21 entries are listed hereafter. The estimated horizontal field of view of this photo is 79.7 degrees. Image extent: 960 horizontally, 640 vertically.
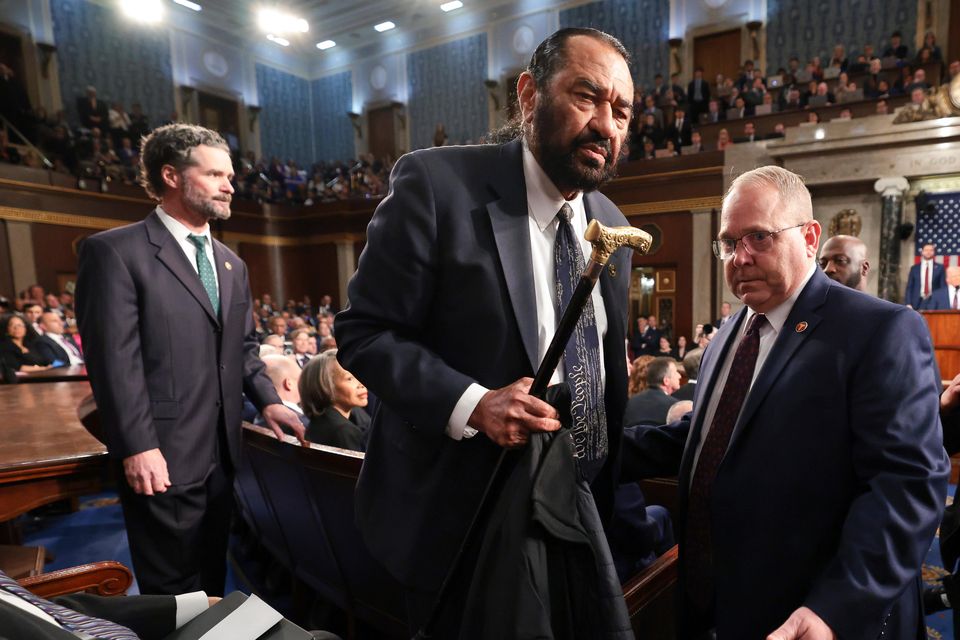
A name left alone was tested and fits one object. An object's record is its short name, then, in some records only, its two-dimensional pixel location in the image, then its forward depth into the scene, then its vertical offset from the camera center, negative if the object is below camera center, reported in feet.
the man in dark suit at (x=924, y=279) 27.81 -1.30
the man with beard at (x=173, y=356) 5.52 -0.79
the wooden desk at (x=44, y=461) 5.01 -1.69
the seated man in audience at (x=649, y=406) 9.84 -2.52
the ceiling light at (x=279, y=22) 53.88 +23.82
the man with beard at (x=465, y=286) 3.60 -0.11
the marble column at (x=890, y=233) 29.73 +1.08
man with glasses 3.63 -1.38
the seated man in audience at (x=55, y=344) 20.42 -2.27
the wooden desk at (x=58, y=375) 14.14 -2.36
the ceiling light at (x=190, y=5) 51.71 +24.67
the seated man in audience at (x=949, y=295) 25.18 -1.93
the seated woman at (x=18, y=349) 18.48 -2.12
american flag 29.94 +1.51
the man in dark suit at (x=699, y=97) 40.40 +11.47
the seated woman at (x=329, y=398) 8.18 -1.94
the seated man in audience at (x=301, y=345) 20.31 -2.53
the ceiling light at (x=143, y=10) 49.39 +23.38
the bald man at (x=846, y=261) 8.71 -0.08
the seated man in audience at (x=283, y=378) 11.05 -1.98
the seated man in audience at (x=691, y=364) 14.53 -2.65
